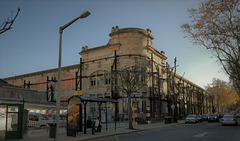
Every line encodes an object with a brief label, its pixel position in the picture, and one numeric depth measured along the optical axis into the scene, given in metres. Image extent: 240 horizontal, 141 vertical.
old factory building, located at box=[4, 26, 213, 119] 39.72
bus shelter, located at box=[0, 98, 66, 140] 14.71
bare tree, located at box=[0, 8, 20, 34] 12.00
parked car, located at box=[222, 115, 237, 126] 27.45
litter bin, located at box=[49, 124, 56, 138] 11.92
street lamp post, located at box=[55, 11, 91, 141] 11.32
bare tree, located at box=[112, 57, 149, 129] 24.14
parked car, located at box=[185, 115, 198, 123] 37.81
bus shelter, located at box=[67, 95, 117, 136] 17.05
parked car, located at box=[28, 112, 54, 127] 18.94
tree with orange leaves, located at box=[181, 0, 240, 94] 22.39
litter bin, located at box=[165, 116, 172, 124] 35.02
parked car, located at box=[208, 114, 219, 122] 39.34
